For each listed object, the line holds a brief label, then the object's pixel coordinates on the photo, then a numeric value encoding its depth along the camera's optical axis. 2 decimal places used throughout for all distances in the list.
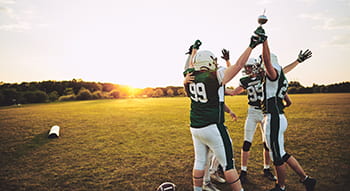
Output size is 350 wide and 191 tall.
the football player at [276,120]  4.12
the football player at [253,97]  4.72
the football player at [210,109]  3.41
